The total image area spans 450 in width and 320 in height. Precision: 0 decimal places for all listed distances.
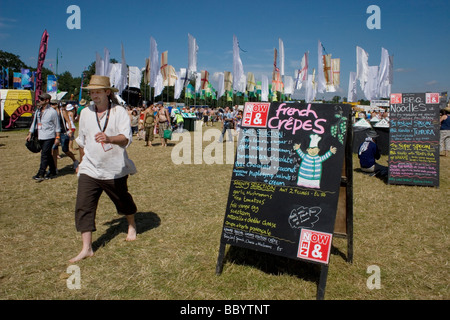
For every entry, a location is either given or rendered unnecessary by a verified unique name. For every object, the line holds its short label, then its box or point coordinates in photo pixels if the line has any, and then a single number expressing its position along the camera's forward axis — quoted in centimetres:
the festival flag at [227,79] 2844
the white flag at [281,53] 2119
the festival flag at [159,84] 2230
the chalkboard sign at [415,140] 734
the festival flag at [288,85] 2597
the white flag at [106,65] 2299
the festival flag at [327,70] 2256
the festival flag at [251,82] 3120
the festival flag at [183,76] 2466
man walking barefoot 360
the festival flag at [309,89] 2445
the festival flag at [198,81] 2953
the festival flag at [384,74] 2270
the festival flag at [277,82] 2330
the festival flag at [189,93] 3342
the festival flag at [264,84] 2752
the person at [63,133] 783
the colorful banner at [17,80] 3197
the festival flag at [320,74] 2189
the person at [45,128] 713
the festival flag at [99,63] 2262
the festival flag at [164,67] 2244
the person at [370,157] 829
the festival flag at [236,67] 1988
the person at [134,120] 1684
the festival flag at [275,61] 2215
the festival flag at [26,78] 3172
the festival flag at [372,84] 2334
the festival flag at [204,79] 3135
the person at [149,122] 1332
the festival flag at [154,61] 2089
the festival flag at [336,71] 2306
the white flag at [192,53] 1977
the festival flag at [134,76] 2489
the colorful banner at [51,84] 2685
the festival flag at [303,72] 2402
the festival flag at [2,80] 3424
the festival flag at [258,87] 4140
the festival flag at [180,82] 2409
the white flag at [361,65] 2276
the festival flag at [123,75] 2293
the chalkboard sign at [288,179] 290
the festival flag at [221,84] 2894
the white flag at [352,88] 2384
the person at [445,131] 1233
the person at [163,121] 1392
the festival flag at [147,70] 2455
